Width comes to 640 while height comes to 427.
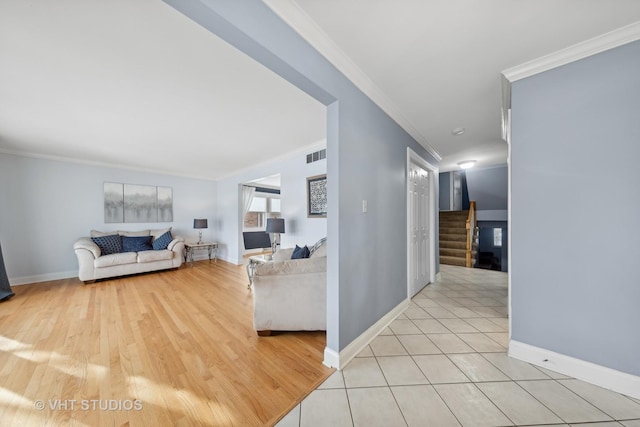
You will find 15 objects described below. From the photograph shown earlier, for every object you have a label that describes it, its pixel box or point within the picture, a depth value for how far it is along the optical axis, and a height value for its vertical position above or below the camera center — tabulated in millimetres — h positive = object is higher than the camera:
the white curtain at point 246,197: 5741 +483
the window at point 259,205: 7668 +338
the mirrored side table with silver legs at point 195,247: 5471 -855
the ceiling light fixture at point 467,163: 4770 +1113
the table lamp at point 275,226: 3930 -212
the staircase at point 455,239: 5176 -646
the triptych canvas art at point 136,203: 4785 +272
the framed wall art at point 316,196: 3602 +302
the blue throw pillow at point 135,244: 4549 -614
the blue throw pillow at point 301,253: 2834 -512
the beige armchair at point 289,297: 2164 -821
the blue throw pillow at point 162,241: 4891 -603
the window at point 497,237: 7664 -828
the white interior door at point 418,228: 3041 -225
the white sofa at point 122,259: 3932 -882
